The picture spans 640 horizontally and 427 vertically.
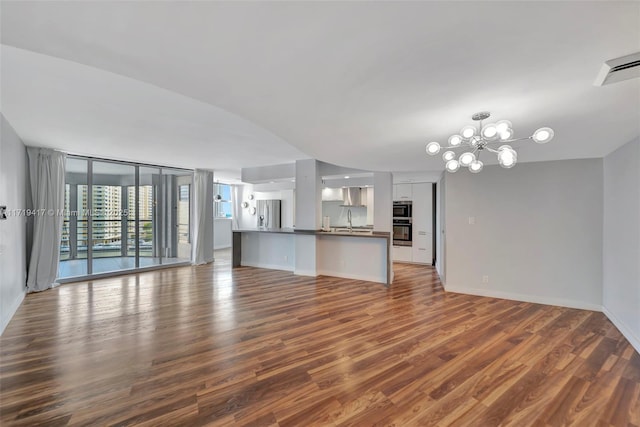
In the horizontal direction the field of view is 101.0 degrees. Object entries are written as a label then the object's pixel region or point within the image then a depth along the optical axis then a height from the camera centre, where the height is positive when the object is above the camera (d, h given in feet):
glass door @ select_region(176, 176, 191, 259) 23.89 -0.42
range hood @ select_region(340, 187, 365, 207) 24.03 +1.58
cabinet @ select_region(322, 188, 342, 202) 25.50 +1.82
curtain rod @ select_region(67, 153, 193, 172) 17.66 +3.91
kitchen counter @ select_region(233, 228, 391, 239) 17.41 -1.40
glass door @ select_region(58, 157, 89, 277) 17.56 -0.54
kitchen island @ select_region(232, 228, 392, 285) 18.02 -2.97
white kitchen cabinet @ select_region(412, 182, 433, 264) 23.07 -0.86
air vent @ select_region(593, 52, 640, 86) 4.81 +2.78
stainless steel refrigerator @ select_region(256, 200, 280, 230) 28.78 -0.19
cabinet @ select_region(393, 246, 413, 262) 24.03 -3.72
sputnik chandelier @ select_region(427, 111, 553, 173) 6.58 +2.00
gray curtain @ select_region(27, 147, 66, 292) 15.17 -0.03
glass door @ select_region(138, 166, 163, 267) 21.01 -0.28
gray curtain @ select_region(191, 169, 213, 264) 23.72 -0.34
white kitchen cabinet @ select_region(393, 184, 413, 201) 23.82 +1.96
